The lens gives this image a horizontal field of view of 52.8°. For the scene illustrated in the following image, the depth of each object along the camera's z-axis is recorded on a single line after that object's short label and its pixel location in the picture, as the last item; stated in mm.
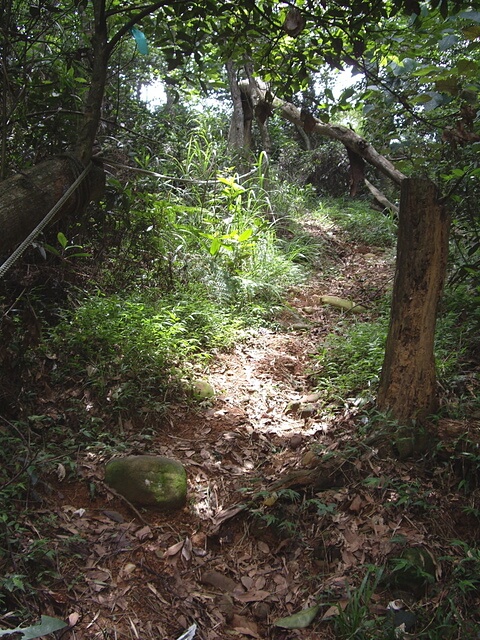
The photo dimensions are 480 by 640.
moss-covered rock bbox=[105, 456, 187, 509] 2525
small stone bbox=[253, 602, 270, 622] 2092
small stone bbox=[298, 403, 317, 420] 3379
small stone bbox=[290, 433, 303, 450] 3076
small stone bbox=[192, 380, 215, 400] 3490
